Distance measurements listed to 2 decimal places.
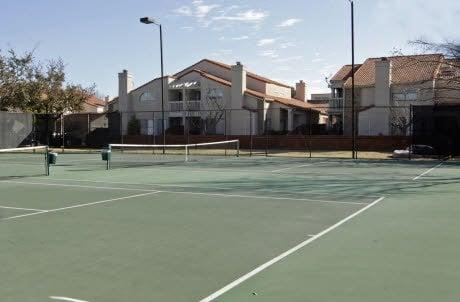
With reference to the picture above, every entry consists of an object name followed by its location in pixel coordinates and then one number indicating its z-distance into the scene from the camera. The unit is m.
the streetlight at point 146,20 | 29.86
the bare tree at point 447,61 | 23.09
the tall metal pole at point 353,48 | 27.64
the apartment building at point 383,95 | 40.55
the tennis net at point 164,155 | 24.06
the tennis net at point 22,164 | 17.83
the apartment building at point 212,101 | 47.16
